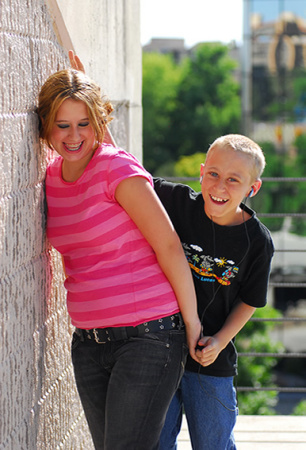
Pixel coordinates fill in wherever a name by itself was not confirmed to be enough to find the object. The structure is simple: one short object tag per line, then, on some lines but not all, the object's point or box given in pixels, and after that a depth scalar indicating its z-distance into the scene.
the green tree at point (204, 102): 77.32
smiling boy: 4.20
